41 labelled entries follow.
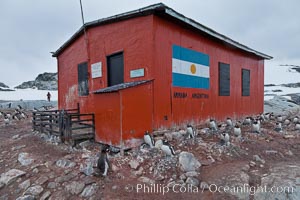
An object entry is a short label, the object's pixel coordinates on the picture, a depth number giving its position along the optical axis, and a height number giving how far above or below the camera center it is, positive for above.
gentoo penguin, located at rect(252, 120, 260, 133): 9.30 -1.29
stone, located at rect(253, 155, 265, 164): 6.43 -1.79
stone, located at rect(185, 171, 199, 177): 5.32 -1.82
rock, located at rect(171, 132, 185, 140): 7.43 -1.29
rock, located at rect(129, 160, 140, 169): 5.69 -1.70
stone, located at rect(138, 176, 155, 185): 5.11 -1.88
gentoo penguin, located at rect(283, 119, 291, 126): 12.51 -1.50
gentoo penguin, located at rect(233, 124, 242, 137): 8.37 -1.34
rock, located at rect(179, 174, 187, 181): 5.23 -1.85
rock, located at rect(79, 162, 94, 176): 5.37 -1.73
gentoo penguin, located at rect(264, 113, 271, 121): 13.84 -1.28
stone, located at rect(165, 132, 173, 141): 7.24 -1.30
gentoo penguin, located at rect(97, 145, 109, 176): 5.32 -1.57
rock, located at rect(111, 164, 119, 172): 5.54 -1.74
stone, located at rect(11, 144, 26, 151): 7.84 -1.74
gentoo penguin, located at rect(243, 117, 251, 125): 11.35 -1.30
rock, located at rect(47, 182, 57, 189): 5.19 -2.01
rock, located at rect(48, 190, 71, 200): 4.82 -2.10
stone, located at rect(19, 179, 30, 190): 5.37 -2.07
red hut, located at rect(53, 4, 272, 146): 6.71 +0.90
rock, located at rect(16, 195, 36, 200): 4.87 -2.13
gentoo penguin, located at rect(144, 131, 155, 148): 6.47 -1.24
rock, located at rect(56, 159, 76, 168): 5.94 -1.75
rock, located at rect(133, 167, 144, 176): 5.42 -1.81
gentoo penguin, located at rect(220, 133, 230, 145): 7.20 -1.37
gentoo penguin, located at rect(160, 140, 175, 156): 5.93 -1.39
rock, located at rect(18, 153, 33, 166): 6.47 -1.80
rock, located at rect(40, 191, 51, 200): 4.92 -2.12
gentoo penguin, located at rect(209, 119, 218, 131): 8.80 -1.13
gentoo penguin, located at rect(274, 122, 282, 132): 10.49 -1.51
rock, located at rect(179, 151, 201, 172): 5.58 -1.65
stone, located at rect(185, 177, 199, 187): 5.02 -1.88
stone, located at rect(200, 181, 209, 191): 4.93 -1.95
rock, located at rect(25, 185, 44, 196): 5.04 -2.07
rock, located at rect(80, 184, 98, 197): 4.80 -1.99
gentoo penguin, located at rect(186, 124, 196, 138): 7.41 -1.18
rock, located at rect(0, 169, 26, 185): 5.69 -2.00
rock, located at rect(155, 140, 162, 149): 6.39 -1.34
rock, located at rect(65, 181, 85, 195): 4.92 -1.98
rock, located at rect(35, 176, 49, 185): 5.36 -1.97
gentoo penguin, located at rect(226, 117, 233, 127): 9.92 -1.16
